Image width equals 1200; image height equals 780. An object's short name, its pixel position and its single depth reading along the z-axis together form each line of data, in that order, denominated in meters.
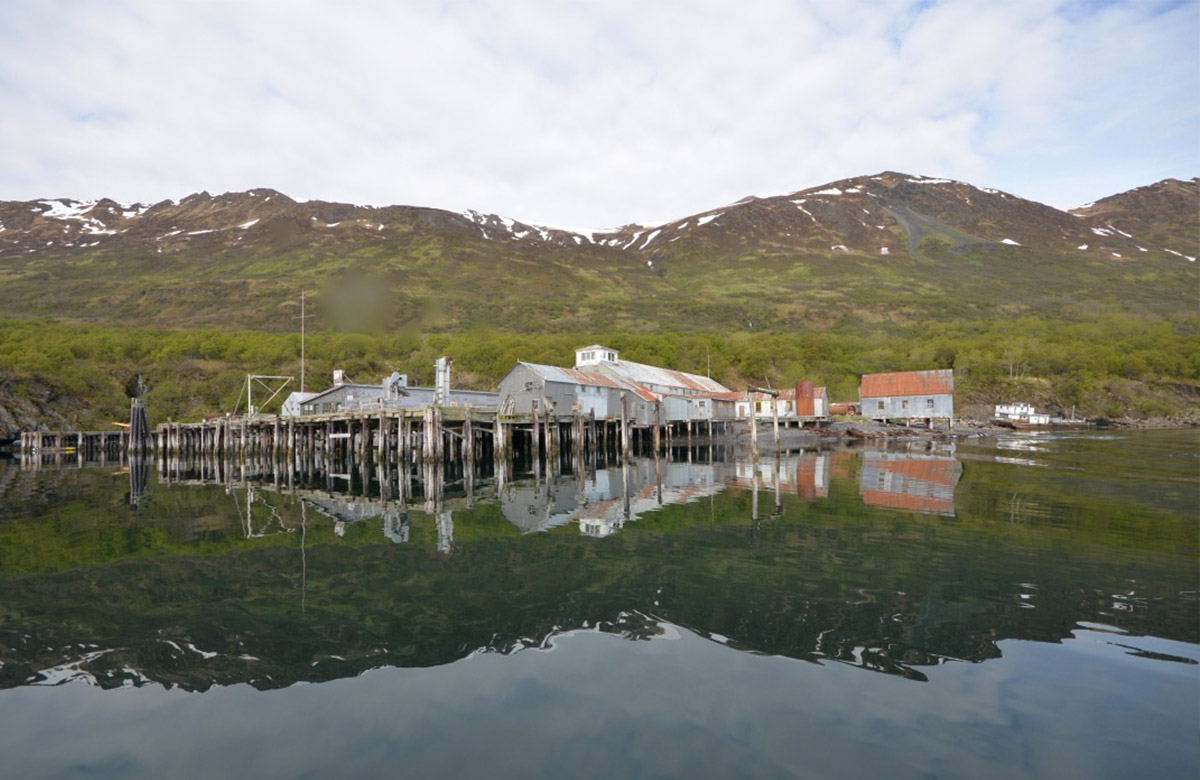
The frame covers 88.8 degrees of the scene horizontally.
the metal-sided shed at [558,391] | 45.81
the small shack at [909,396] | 66.50
